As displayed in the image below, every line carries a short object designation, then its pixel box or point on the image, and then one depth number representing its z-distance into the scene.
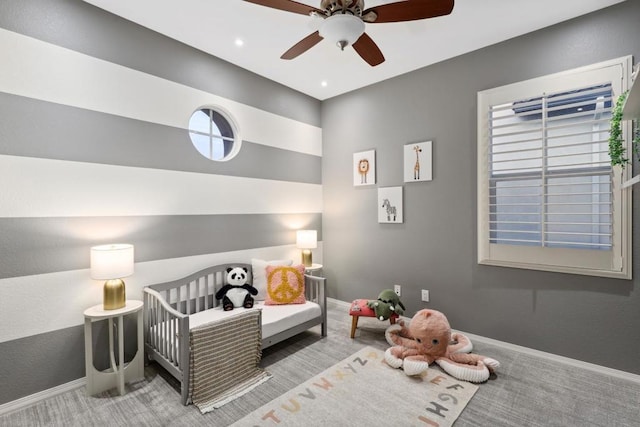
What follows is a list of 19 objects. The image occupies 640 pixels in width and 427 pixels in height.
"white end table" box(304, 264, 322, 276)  3.65
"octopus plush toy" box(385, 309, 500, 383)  2.31
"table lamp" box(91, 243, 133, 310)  2.10
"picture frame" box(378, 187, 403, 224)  3.53
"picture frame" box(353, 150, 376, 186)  3.76
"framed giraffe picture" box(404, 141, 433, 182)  3.28
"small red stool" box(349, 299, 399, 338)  3.05
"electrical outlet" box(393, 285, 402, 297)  3.55
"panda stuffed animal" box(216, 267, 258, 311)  2.89
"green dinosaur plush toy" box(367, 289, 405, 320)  2.97
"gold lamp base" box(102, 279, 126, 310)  2.18
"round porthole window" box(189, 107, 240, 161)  3.03
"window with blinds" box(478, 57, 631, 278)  2.34
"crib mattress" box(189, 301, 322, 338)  2.60
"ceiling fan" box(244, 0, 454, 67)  1.74
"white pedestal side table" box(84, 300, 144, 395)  2.13
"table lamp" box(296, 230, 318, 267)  3.72
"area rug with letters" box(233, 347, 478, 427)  1.89
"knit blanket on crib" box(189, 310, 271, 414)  2.06
